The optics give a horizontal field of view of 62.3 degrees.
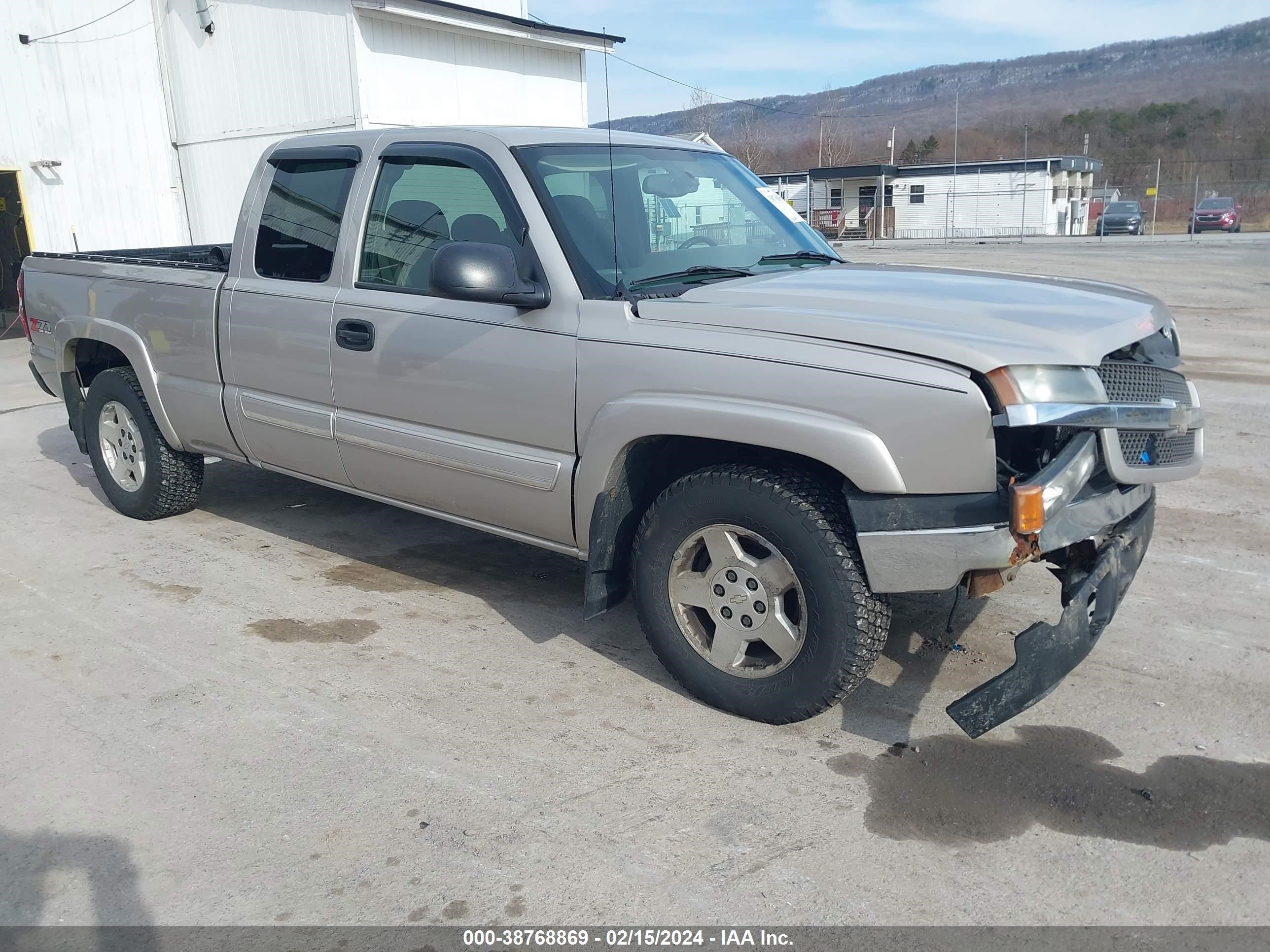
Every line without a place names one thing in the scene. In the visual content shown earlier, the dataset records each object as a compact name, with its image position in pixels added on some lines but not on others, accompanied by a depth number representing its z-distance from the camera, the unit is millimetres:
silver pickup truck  3078
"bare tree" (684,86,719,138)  39903
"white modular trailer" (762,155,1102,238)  49500
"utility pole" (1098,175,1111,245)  37031
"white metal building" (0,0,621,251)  15328
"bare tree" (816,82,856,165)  82375
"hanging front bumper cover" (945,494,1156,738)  3061
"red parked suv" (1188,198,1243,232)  39906
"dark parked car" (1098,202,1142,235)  41594
